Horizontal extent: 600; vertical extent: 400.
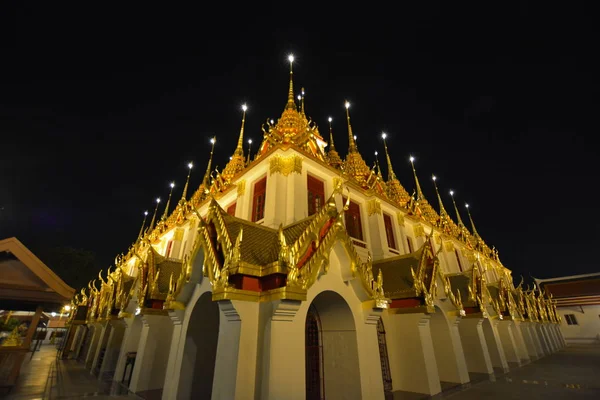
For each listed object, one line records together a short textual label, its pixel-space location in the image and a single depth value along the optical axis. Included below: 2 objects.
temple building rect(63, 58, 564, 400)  5.25
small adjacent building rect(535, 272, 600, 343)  34.34
